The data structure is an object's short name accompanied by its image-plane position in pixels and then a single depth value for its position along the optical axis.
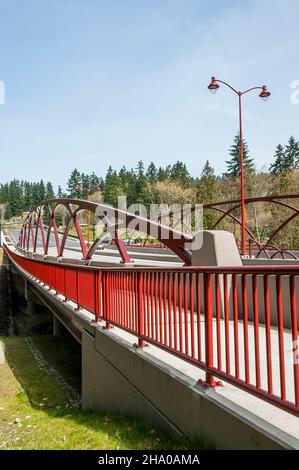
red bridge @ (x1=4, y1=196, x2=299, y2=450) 3.18
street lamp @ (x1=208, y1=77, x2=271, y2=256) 17.45
